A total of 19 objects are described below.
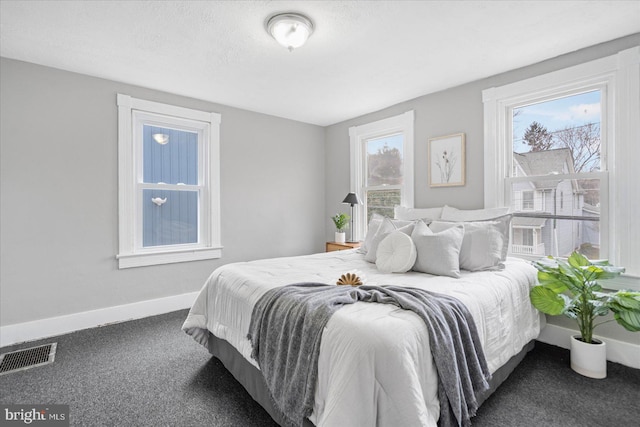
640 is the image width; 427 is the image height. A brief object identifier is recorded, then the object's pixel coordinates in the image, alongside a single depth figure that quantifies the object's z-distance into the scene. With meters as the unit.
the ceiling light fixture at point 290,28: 2.03
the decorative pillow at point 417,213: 3.13
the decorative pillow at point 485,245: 2.28
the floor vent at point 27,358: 2.24
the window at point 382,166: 3.70
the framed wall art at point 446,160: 3.20
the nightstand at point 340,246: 3.98
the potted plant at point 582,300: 2.06
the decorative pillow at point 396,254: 2.21
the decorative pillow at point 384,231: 2.60
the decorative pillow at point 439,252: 2.14
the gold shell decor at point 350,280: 1.83
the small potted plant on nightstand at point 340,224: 4.25
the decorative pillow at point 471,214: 2.66
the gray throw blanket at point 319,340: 1.28
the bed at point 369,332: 1.12
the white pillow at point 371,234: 2.87
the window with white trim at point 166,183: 3.20
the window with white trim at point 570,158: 2.27
